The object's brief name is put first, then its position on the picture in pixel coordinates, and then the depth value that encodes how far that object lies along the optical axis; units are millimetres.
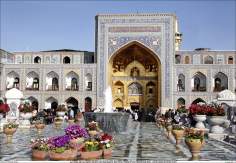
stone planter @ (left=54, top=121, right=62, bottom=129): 14237
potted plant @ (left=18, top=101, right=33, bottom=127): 13888
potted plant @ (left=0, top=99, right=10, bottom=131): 11936
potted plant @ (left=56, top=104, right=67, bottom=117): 19026
